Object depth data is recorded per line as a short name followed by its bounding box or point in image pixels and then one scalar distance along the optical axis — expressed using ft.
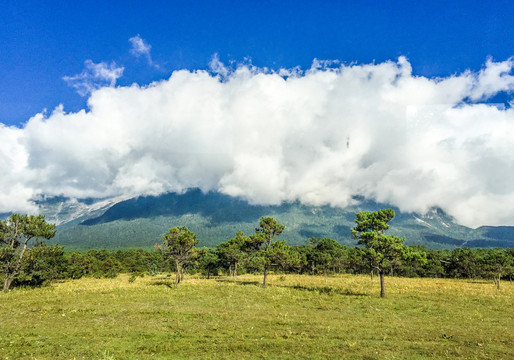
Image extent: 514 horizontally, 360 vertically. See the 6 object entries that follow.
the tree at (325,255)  345.51
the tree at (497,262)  177.17
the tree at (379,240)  121.86
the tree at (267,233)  161.99
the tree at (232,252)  239.03
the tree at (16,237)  140.15
